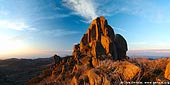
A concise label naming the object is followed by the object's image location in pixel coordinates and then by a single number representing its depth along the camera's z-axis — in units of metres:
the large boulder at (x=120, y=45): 20.58
